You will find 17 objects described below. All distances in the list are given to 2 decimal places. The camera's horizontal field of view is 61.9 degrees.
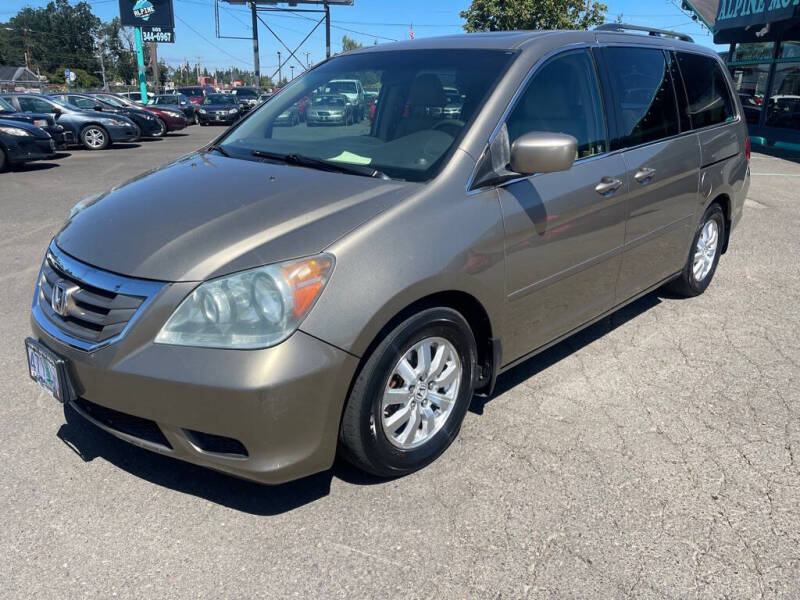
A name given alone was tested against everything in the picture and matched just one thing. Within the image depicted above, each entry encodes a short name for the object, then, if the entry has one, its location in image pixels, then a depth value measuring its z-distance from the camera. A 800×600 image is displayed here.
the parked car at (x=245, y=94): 32.22
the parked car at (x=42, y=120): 14.27
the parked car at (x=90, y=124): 16.86
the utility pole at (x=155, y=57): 48.63
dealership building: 17.89
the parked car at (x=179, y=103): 29.37
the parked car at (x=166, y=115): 22.14
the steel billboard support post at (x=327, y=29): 39.44
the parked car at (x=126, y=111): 19.39
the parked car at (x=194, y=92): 37.42
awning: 16.89
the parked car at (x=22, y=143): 12.37
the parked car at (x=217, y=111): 28.56
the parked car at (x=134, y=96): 39.10
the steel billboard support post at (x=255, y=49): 38.56
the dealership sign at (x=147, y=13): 40.72
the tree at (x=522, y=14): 32.81
